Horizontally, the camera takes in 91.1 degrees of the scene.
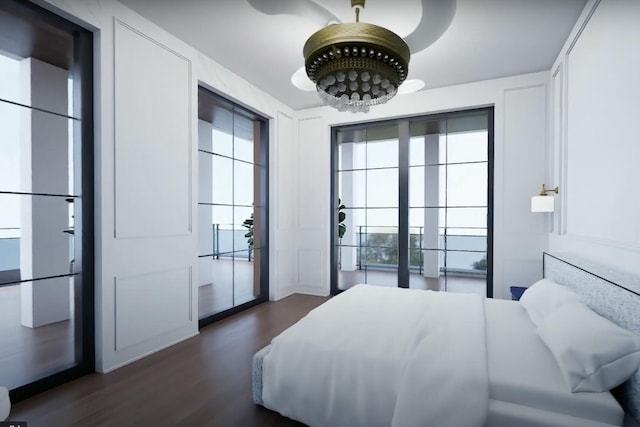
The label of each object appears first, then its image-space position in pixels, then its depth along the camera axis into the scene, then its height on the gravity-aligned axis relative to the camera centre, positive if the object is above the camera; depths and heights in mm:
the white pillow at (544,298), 1944 -576
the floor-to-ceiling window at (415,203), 4070 +121
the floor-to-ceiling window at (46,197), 2293 +122
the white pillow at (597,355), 1325 -624
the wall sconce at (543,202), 3059 +97
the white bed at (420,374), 1286 -760
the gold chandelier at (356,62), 1647 +843
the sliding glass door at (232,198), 3893 +175
